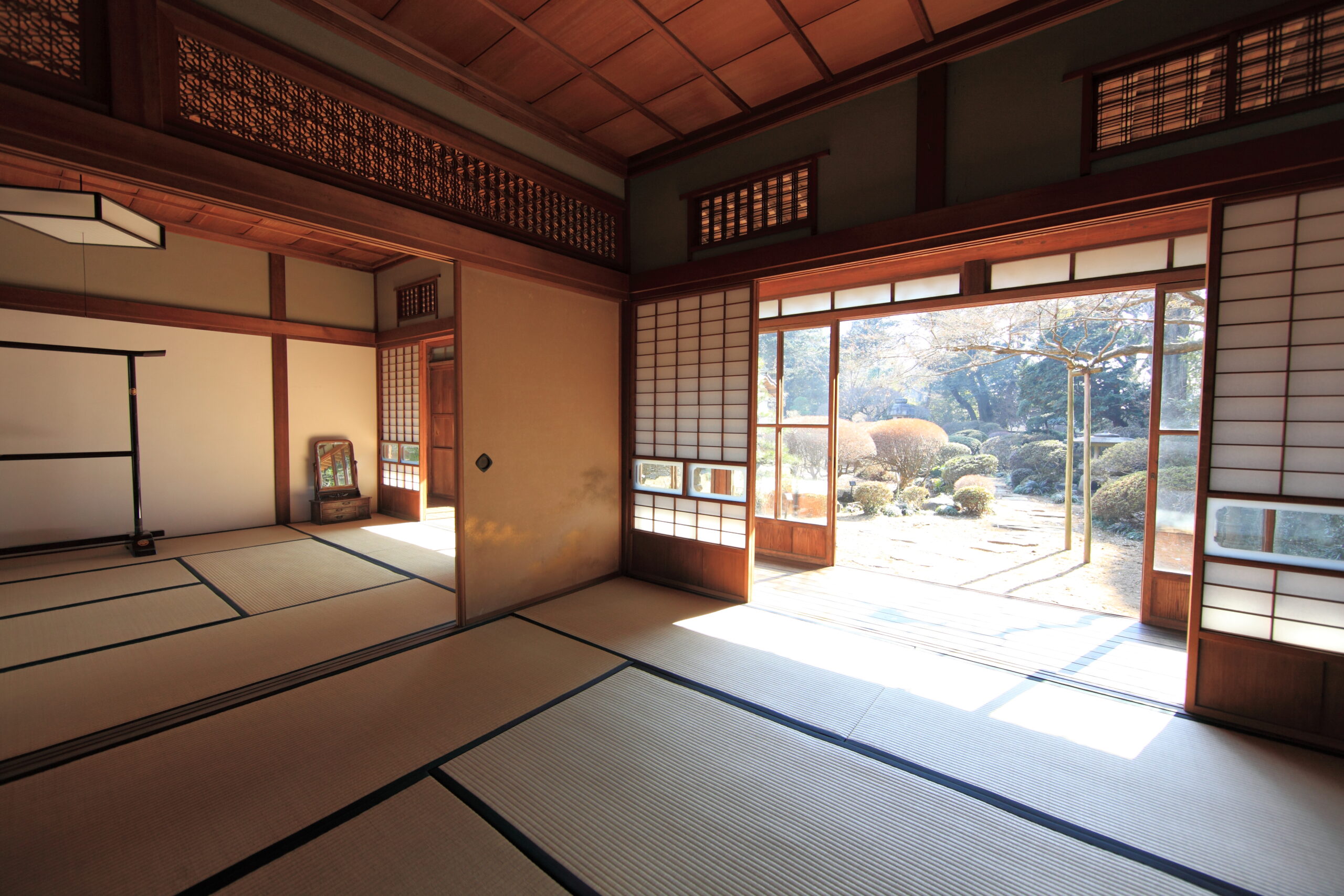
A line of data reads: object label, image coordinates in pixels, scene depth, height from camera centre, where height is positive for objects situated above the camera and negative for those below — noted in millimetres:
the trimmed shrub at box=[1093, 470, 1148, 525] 6746 -939
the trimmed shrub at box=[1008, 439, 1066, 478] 9078 -528
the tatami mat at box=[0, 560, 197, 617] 3277 -1153
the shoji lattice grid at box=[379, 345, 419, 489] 6418 +256
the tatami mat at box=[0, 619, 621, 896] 1415 -1205
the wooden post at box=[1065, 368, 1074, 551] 5363 -693
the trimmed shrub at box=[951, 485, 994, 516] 7941 -1106
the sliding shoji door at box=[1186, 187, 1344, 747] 1982 -192
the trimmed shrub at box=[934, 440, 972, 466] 9664 -426
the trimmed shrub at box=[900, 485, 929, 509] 8414 -1109
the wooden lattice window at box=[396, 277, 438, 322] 6027 +1491
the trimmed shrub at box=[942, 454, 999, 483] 9281 -687
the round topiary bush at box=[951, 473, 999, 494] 8352 -892
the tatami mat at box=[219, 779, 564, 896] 1344 -1208
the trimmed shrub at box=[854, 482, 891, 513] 7809 -1046
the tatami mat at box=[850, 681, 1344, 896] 1494 -1217
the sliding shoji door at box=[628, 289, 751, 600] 3590 -125
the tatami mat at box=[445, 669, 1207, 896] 1396 -1220
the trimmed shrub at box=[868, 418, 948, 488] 8719 -309
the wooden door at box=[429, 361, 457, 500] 6977 +8
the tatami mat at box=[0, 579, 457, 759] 2068 -1189
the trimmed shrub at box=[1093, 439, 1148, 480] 7691 -459
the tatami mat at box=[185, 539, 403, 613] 3533 -1177
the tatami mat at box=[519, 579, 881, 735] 2299 -1206
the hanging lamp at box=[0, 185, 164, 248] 2779 +1180
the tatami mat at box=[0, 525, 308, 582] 3996 -1158
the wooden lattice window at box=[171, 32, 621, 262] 2088 +1377
